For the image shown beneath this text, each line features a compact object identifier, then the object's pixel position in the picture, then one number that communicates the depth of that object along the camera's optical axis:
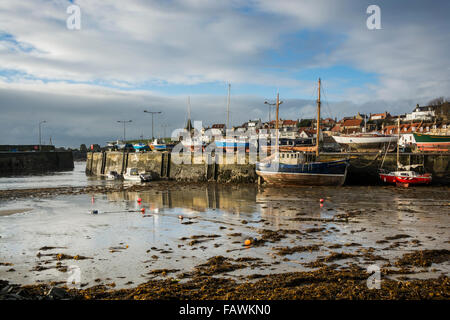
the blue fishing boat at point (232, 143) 46.72
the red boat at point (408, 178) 31.45
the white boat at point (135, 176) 43.00
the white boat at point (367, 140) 48.41
